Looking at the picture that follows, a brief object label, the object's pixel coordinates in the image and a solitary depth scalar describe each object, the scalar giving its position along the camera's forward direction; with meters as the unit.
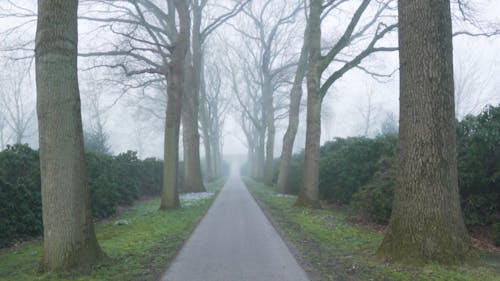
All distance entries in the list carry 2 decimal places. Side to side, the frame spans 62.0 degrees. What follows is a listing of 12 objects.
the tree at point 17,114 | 42.31
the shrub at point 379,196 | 10.98
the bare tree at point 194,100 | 23.02
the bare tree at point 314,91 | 15.71
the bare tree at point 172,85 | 15.59
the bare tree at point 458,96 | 41.97
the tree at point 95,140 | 28.60
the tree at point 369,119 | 60.38
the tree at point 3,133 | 48.95
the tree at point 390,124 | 38.92
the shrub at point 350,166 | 15.13
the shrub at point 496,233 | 8.30
